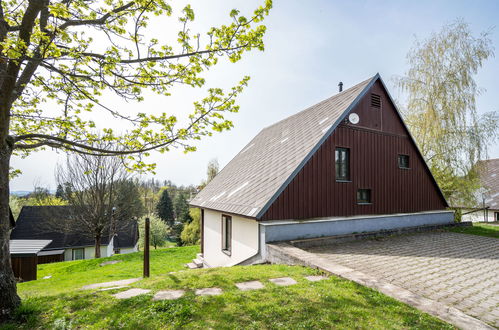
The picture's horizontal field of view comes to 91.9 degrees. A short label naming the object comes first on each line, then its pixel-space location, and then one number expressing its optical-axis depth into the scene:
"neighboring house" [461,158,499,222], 17.87
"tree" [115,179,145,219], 18.02
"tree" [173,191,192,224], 49.47
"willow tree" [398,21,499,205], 12.48
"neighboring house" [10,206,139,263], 22.01
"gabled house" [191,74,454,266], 7.67
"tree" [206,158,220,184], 30.57
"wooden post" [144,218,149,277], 7.45
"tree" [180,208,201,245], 27.47
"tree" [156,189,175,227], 50.97
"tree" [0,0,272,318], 3.75
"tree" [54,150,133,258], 16.20
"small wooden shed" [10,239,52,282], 10.37
